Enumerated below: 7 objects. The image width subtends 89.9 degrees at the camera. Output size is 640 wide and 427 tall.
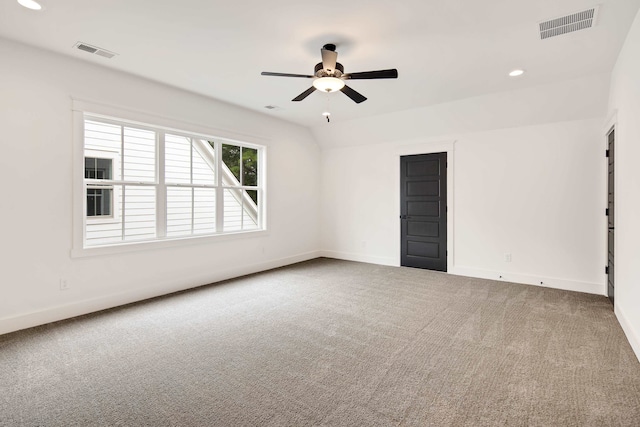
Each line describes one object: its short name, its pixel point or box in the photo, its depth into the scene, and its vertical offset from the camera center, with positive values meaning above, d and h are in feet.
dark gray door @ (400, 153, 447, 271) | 19.04 +0.00
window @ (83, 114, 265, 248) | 13.16 +1.31
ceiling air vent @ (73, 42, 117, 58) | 10.76 +5.59
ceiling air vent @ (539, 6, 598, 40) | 8.85 +5.46
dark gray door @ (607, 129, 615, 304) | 13.07 -0.12
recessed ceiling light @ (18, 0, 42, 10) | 8.36 +5.49
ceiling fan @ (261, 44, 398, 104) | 9.86 +4.30
